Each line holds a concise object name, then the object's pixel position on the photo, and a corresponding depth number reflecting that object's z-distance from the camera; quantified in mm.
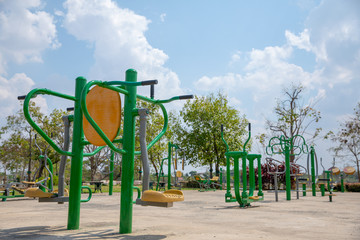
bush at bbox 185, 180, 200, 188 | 25959
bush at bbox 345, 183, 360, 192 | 19766
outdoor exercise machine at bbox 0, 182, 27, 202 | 10977
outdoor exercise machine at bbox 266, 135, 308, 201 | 11172
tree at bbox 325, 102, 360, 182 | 25859
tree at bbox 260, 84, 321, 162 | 23672
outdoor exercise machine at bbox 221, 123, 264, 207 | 8102
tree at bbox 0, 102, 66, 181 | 26562
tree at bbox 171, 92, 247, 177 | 27156
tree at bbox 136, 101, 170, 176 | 28672
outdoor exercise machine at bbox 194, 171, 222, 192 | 19608
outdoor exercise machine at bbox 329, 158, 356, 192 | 18870
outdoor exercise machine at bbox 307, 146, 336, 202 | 13575
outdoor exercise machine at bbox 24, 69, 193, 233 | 4113
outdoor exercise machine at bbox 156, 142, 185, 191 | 16953
